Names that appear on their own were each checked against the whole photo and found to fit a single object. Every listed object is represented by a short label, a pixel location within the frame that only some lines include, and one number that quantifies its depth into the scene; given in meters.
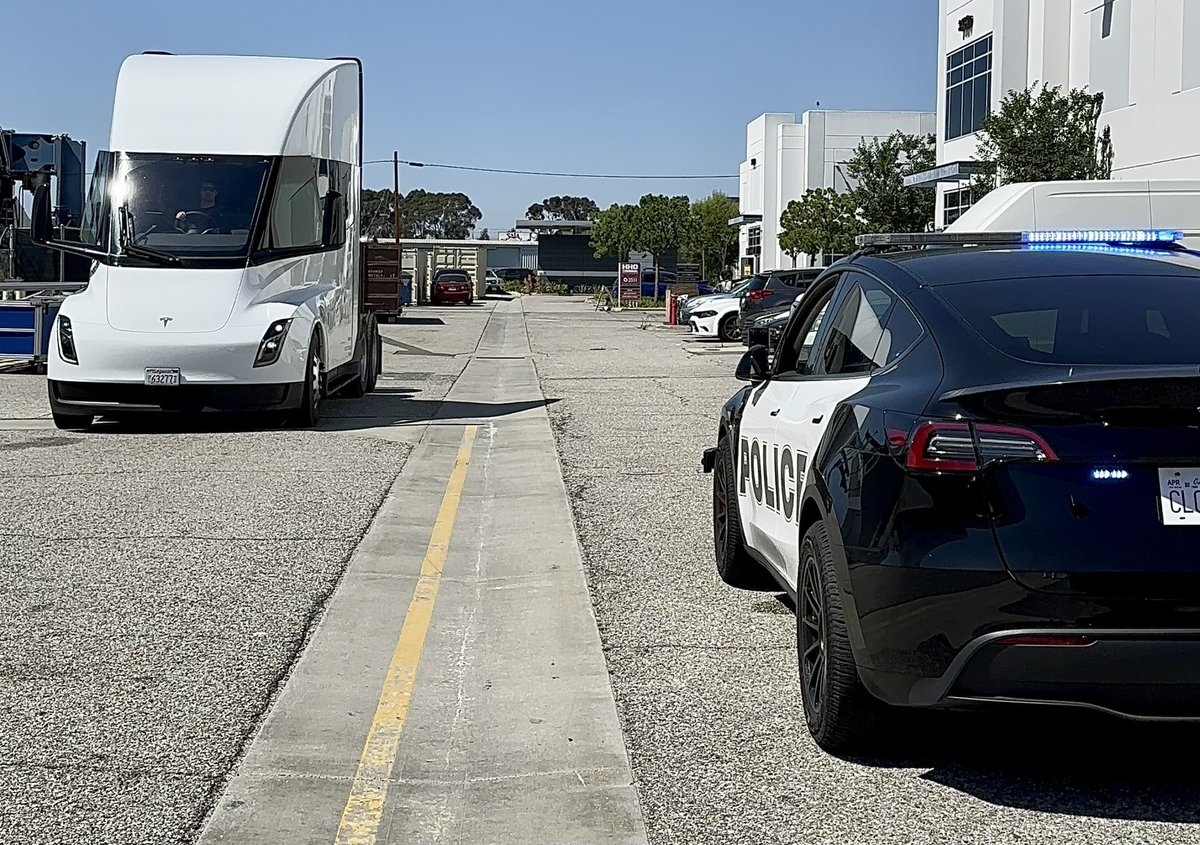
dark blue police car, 4.06
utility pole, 73.50
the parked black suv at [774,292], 34.44
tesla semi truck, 13.95
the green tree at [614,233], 98.75
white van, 20.06
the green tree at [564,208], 178.00
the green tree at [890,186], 59.50
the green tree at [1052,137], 37.31
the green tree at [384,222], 125.64
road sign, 65.38
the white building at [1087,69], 32.81
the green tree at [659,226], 97.56
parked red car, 68.62
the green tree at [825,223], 62.75
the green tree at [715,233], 104.75
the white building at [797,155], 78.06
